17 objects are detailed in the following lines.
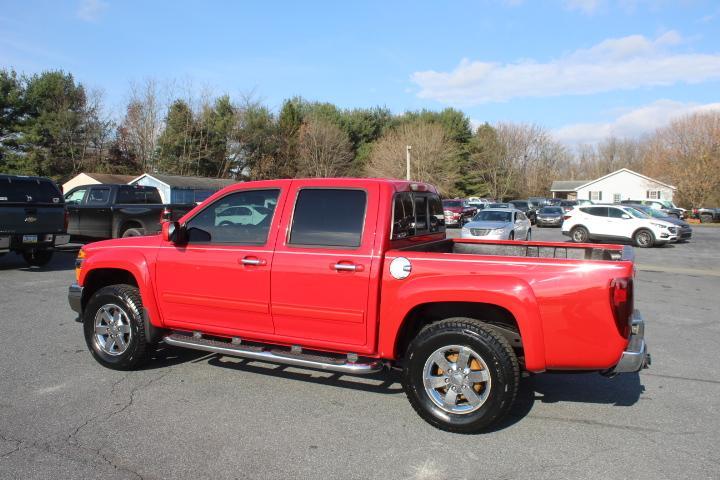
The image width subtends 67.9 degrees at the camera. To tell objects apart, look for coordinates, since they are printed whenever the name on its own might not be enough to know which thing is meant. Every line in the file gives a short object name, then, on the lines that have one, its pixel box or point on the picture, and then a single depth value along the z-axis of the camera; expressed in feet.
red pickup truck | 12.04
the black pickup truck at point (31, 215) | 35.76
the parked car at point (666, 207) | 124.77
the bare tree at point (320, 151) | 198.03
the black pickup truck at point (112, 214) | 46.83
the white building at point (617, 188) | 225.76
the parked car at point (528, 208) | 133.07
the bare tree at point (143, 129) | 174.50
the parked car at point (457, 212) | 108.96
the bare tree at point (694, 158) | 147.13
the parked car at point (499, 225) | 63.41
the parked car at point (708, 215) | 140.46
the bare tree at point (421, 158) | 184.75
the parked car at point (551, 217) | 115.65
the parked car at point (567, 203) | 151.88
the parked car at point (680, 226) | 75.19
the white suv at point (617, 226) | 69.67
